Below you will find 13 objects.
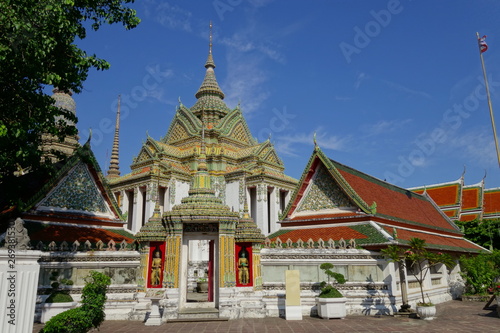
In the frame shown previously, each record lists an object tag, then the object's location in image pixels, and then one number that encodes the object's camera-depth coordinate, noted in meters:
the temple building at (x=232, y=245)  11.95
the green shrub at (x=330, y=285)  12.05
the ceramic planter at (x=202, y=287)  19.59
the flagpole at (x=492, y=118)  16.68
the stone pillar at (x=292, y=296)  11.63
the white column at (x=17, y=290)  4.39
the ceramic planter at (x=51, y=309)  10.22
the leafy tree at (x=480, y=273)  18.53
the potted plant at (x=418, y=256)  11.68
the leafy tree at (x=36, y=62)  9.19
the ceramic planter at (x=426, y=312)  11.62
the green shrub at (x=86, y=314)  6.92
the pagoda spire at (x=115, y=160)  41.72
